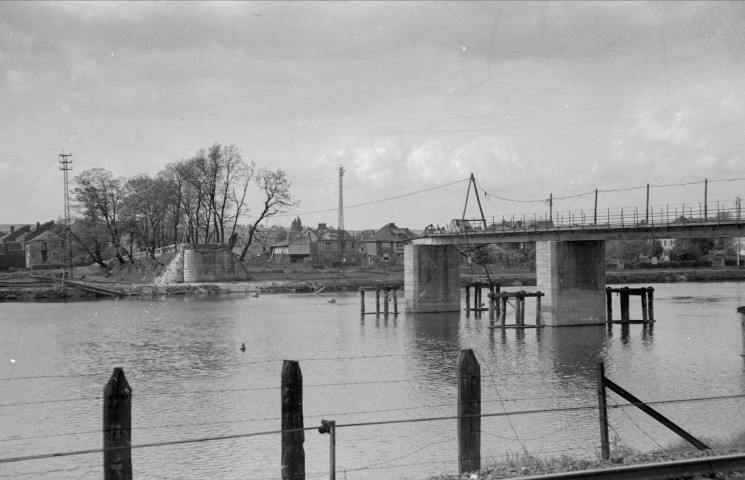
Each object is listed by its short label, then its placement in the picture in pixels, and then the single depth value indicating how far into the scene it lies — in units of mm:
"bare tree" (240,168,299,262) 102812
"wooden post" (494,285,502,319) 56103
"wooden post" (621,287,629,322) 53669
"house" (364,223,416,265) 159375
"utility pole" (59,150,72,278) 94062
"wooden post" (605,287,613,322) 55584
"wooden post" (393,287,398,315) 63656
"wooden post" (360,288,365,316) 63134
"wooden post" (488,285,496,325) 53906
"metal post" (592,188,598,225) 52556
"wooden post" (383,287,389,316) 63259
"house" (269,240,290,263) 160750
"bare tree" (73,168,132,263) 102375
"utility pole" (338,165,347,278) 107588
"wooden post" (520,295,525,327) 53031
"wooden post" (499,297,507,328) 52888
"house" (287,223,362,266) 151125
